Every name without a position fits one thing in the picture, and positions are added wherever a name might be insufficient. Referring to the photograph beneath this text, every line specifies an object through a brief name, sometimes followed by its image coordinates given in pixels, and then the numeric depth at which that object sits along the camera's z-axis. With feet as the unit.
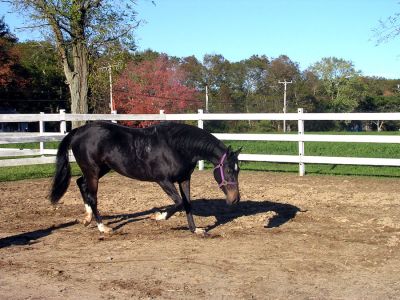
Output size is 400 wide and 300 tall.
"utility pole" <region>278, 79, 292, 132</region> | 224.41
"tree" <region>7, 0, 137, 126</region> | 55.52
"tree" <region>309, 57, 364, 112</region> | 271.49
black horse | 21.12
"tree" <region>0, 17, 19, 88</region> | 143.95
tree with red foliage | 151.94
